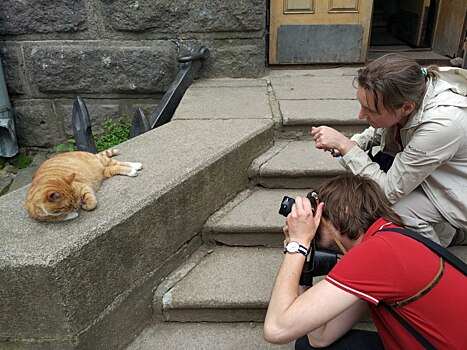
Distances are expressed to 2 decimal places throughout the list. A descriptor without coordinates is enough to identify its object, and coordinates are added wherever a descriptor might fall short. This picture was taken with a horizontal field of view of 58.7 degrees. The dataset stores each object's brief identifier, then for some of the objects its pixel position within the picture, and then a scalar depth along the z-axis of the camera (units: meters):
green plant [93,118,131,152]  3.56
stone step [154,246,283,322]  1.97
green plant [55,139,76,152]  3.69
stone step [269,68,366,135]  2.81
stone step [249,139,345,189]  2.49
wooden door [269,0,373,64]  3.82
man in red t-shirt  1.17
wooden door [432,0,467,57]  4.06
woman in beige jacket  1.57
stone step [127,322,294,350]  1.90
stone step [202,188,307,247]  2.25
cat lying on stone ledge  1.56
